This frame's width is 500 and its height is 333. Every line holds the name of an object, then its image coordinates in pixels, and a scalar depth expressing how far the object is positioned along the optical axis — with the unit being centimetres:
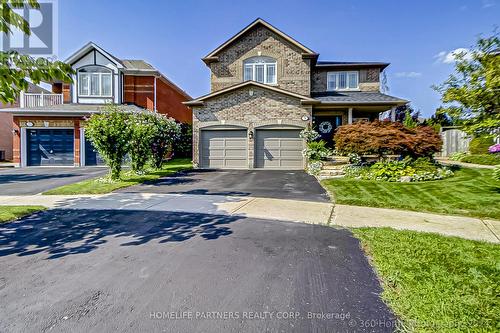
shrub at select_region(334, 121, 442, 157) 1237
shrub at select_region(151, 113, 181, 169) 1450
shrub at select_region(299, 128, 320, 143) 1653
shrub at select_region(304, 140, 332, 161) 1531
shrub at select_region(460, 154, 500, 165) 1457
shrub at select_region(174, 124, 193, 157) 2230
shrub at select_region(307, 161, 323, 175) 1446
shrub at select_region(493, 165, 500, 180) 687
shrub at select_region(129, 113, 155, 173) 1269
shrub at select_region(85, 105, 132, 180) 1133
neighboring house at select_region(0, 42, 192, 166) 1953
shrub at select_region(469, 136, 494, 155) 1610
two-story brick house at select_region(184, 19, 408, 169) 1694
